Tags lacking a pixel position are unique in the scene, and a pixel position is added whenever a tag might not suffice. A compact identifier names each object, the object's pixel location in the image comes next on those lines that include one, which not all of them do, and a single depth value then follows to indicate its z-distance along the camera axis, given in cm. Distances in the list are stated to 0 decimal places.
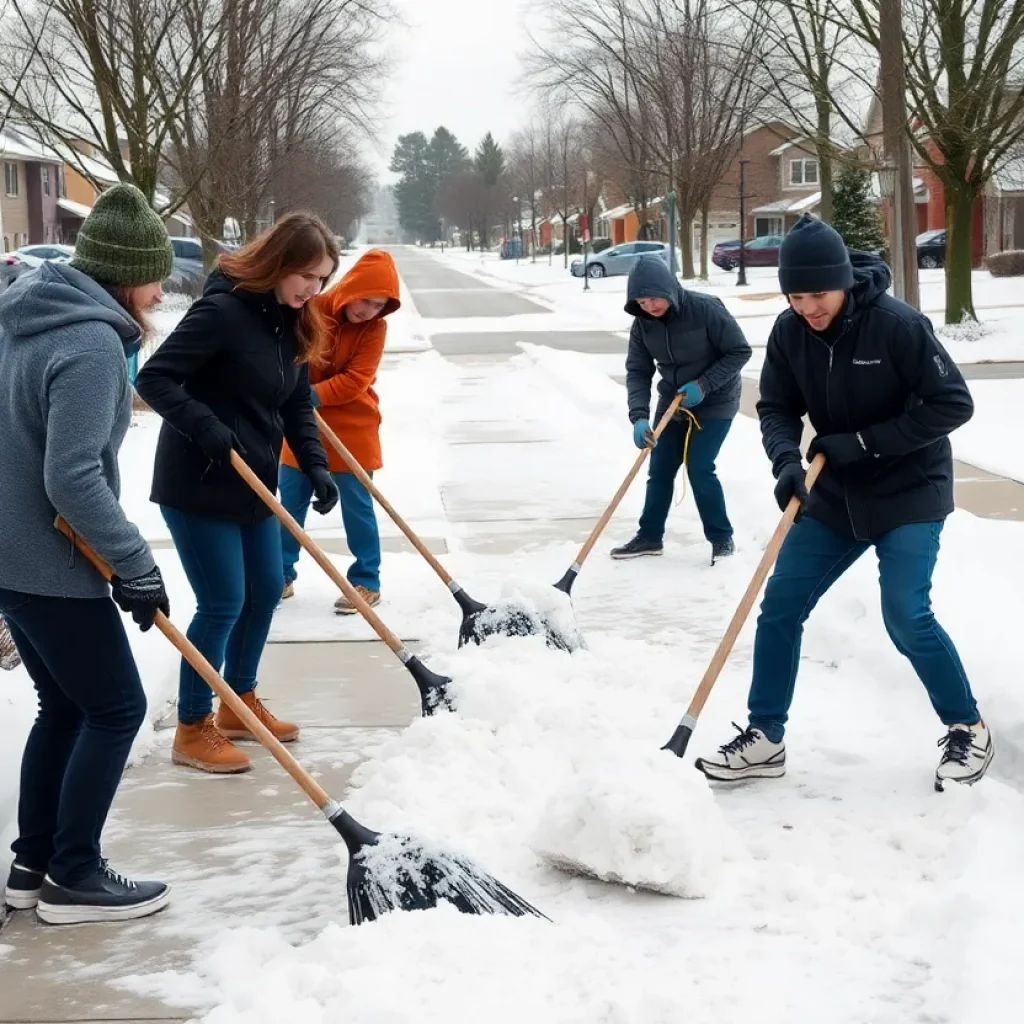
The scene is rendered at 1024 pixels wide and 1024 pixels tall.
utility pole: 1617
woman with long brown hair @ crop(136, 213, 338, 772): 446
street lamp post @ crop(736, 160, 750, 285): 3844
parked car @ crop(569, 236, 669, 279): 4869
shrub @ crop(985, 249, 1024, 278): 3662
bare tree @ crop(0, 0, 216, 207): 1459
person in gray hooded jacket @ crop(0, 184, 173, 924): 319
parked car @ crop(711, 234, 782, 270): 4900
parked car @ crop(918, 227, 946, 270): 4304
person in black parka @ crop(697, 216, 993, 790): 405
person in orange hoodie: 636
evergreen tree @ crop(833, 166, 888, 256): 3491
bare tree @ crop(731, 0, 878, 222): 2023
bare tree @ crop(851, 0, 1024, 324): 1923
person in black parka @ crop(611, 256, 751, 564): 715
